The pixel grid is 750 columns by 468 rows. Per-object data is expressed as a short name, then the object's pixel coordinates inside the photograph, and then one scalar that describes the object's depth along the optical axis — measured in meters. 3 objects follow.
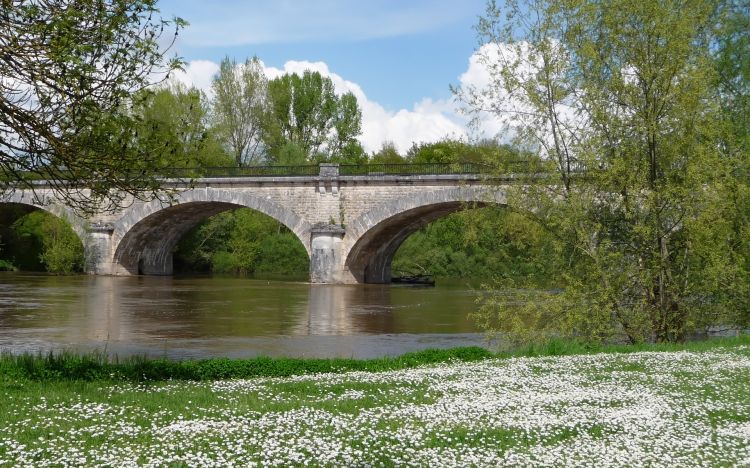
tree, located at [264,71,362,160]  64.50
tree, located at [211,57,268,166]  60.84
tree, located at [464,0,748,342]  15.75
